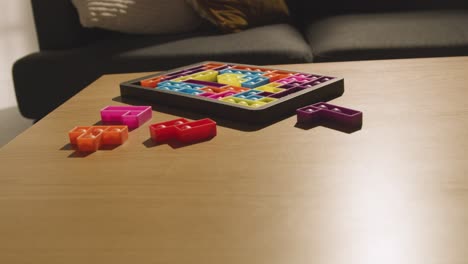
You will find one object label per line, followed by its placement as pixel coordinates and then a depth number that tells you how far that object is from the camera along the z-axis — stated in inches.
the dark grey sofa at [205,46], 76.8
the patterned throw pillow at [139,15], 84.6
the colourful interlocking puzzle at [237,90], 52.9
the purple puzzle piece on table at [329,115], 51.2
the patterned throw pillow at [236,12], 88.5
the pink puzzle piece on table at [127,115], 53.3
